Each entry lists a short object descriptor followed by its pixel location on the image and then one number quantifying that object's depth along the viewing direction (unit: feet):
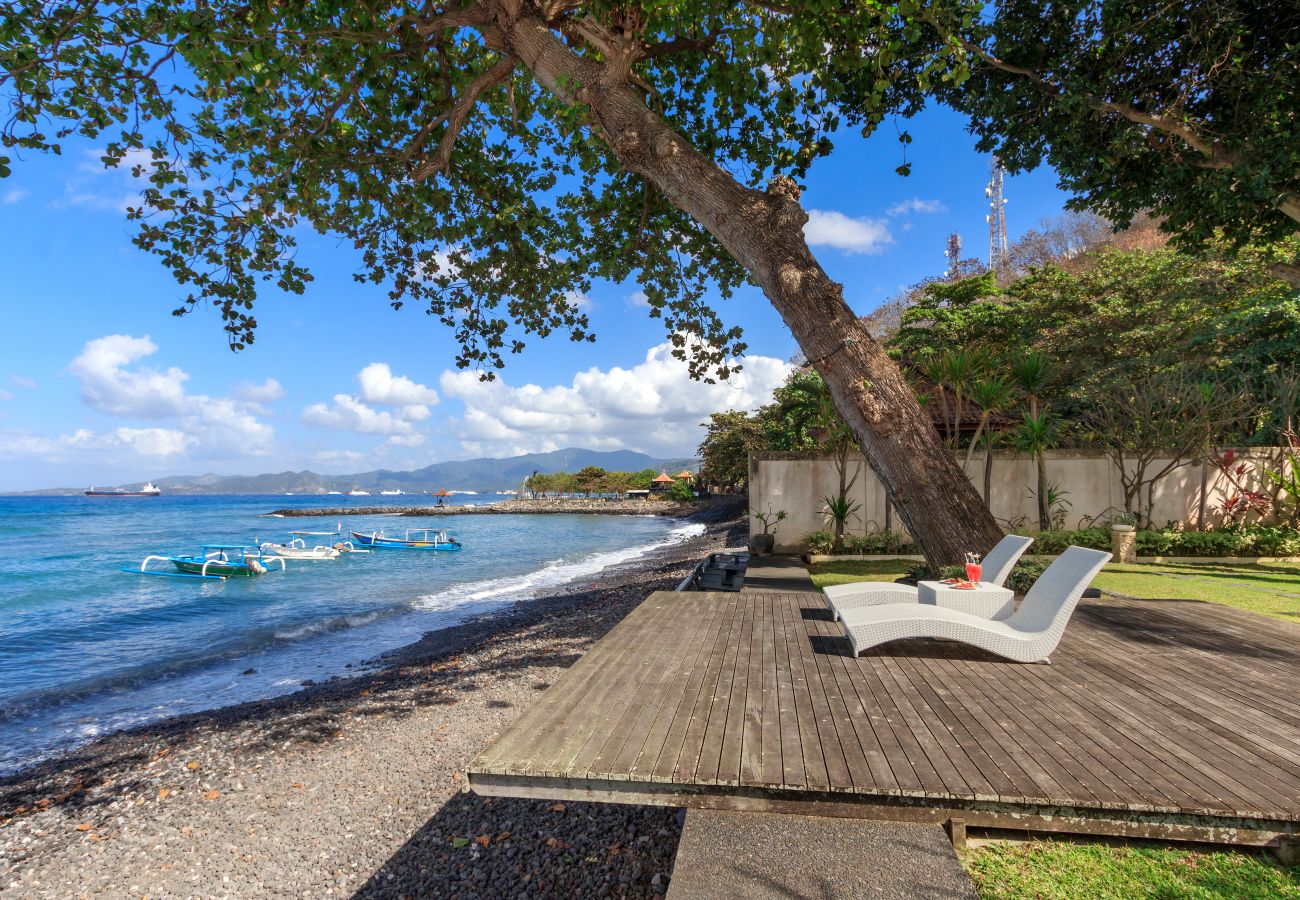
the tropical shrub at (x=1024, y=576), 19.40
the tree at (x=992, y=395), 32.81
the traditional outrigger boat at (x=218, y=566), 63.26
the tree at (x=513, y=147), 18.85
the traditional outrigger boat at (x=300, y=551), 75.15
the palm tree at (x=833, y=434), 36.63
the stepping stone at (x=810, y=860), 5.71
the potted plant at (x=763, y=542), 37.11
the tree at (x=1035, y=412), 35.01
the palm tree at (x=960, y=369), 32.55
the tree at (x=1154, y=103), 23.91
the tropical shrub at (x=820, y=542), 36.76
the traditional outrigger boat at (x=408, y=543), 91.71
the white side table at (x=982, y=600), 15.20
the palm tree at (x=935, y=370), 34.55
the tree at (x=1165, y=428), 35.32
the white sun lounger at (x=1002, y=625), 12.02
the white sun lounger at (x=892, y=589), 15.90
